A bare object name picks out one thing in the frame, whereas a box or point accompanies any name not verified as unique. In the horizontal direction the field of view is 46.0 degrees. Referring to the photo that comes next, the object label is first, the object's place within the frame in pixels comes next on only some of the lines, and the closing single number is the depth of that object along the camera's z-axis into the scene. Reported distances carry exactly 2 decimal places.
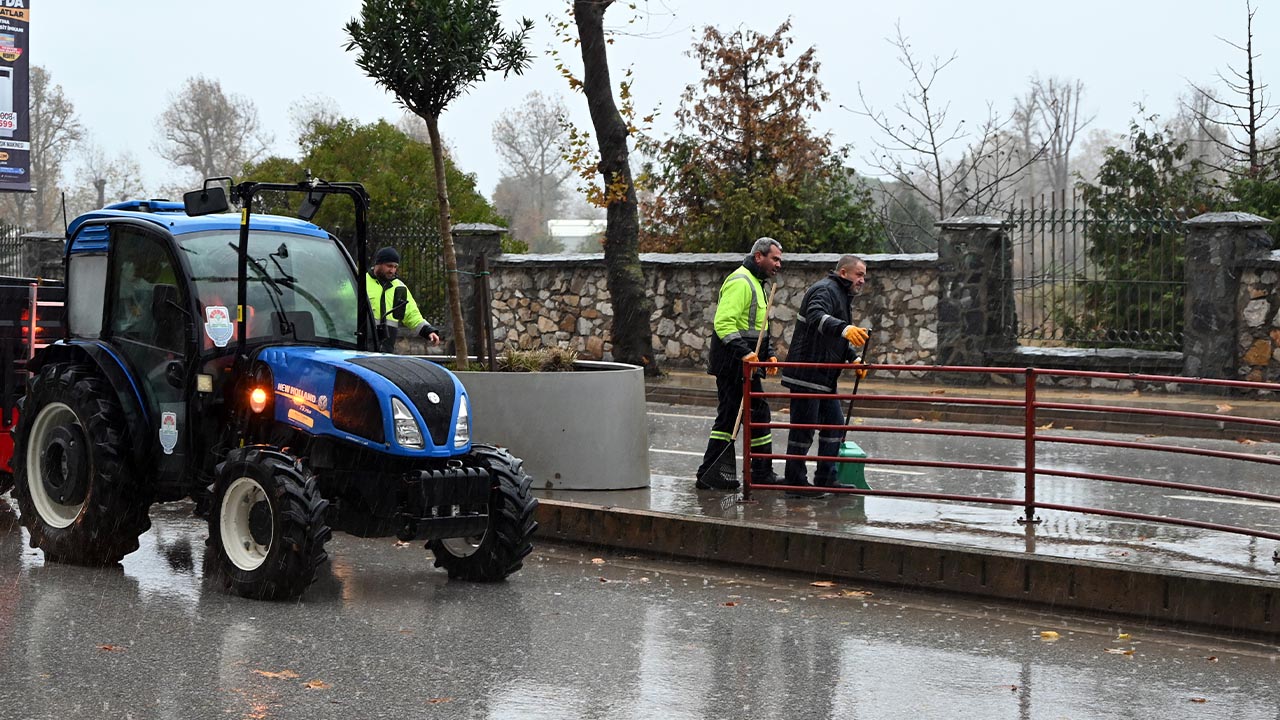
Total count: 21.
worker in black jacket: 10.72
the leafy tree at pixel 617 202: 21.44
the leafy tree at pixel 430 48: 11.16
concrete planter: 10.67
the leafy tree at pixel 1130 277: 19.23
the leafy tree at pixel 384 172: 27.84
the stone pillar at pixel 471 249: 25.17
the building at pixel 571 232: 84.00
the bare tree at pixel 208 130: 77.81
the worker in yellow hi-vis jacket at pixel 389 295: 10.71
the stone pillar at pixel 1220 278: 18.38
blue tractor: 7.93
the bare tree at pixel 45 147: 74.88
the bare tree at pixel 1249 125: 23.05
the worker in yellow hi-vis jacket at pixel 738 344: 10.91
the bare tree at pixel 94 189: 83.95
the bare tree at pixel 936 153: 28.48
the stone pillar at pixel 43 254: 29.89
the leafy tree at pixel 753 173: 26.86
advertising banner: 25.08
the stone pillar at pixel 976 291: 20.25
